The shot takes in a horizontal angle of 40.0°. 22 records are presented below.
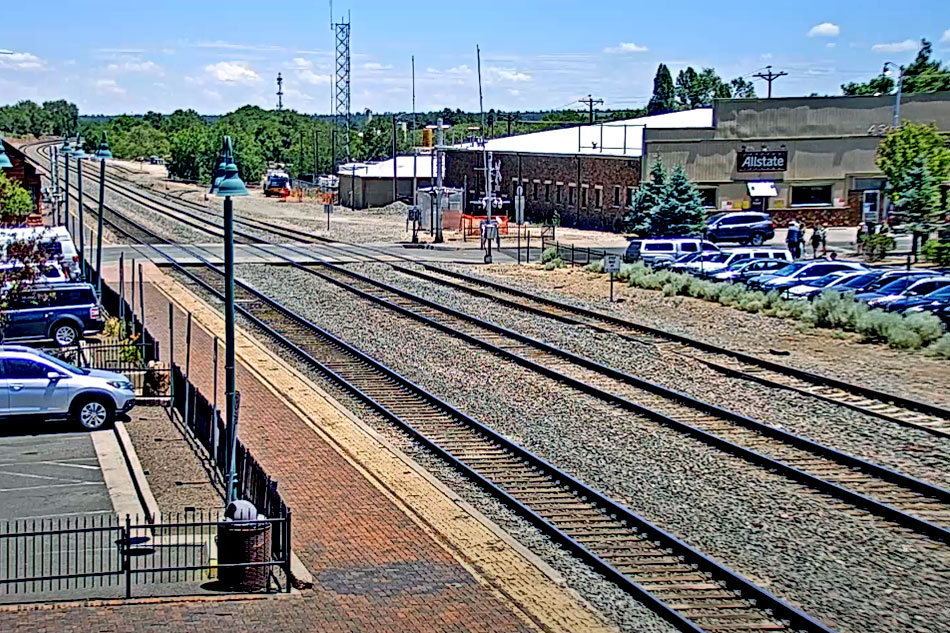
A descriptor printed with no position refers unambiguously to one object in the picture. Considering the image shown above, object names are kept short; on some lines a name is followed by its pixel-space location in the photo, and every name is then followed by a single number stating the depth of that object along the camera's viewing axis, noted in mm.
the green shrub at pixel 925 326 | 32062
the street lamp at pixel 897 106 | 67750
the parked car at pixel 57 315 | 31344
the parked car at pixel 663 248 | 51125
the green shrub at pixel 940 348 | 30470
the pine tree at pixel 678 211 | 61375
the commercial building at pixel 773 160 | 69688
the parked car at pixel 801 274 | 41688
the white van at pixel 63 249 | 38938
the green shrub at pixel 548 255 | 54844
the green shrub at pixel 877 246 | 53125
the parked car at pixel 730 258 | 46438
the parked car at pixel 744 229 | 61812
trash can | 13742
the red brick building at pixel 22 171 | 67188
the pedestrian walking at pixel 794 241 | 54938
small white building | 96438
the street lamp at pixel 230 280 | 14648
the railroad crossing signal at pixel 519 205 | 63219
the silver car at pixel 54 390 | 22219
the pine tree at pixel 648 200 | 62594
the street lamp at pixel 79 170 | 32031
